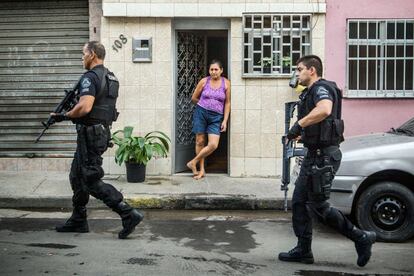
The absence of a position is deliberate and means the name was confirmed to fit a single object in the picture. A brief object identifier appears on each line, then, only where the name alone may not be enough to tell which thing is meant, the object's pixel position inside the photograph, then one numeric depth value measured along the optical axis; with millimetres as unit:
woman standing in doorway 10172
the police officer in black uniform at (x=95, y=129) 6766
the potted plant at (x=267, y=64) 10469
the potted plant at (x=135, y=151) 9875
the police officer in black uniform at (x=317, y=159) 5832
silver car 6930
